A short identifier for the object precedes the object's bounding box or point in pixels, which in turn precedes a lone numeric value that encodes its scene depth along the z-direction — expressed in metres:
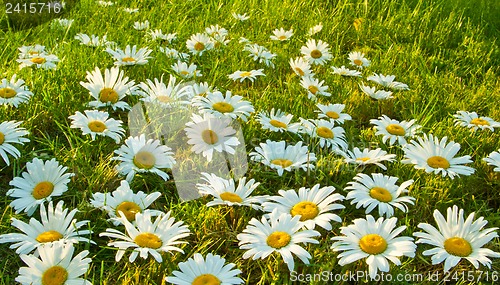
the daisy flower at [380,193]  0.75
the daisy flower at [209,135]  0.81
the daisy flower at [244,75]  0.95
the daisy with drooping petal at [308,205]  0.73
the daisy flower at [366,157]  0.81
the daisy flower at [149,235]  0.70
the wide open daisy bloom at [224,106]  0.84
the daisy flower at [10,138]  0.78
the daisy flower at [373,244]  0.69
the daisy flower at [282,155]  0.80
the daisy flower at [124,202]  0.74
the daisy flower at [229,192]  0.75
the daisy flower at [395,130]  0.86
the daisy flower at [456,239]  0.71
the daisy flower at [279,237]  0.70
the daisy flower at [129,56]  0.94
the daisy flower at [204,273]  0.69
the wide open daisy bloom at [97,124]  0.81
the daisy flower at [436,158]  0.80
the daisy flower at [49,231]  0.71
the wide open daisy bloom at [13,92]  0.84
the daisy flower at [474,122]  0.89
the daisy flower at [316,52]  1.03
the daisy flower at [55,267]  0.68
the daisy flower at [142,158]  0.78
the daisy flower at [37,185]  0.75
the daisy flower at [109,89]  0.86
